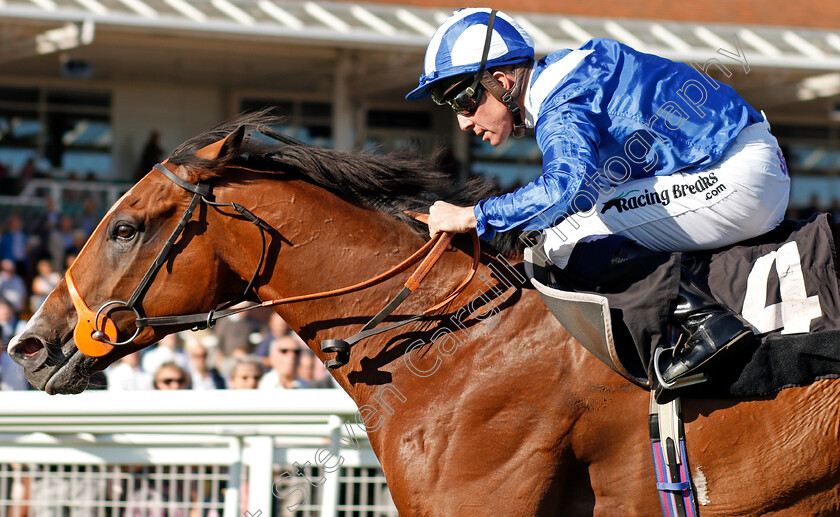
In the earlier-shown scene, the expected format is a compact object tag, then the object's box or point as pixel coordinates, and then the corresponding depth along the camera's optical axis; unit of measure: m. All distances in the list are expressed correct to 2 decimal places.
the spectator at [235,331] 12.95
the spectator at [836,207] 24.11
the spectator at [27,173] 22.08
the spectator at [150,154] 25.00
